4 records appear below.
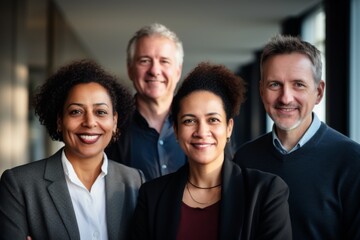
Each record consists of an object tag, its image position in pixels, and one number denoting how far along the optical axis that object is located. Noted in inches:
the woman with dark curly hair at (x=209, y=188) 91.8
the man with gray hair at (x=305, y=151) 98.5
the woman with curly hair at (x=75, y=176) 100.0
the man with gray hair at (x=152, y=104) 132.6
